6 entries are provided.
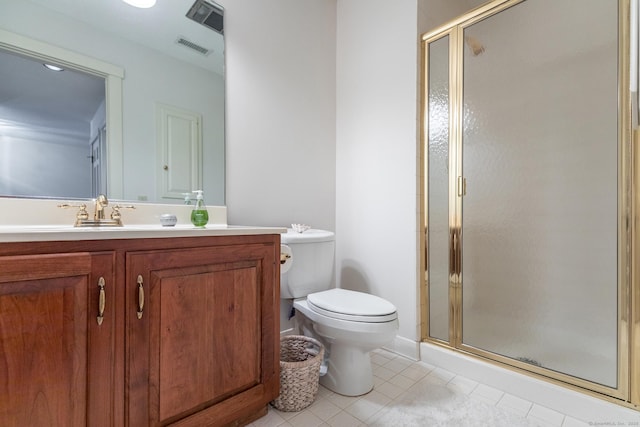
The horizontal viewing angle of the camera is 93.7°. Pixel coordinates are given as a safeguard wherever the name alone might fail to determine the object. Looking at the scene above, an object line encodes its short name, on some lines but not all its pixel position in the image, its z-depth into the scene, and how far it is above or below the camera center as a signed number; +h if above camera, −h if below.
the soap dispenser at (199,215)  1.34 -0.01
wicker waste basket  1.26 -0.74
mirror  1.13 +0.55
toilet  1.29 -0.46
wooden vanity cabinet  0.70 -0.33
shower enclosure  1.25 +0.09
